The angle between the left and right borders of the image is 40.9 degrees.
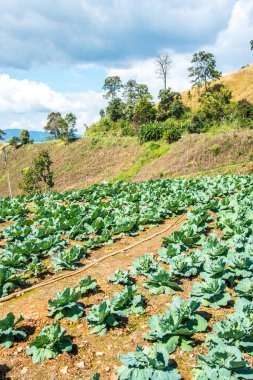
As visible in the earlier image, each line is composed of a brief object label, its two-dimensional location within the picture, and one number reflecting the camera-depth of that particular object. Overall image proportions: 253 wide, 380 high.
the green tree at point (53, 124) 86.38
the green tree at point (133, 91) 82.12
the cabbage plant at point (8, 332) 4.92
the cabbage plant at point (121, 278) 6.62
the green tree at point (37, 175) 47.44
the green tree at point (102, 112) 85.74
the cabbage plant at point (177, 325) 4.60
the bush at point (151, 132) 49.92
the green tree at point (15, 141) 79.34
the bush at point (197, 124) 45.78
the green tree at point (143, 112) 60.87
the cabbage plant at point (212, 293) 5.59
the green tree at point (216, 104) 52.12
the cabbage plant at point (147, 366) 3.79
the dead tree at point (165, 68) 74.69
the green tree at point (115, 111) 71.19
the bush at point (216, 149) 36.56
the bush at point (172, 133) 45.84
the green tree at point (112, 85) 83.81
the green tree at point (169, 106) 62.31
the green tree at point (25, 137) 78.19
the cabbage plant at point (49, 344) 4.61
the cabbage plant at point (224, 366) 3.70
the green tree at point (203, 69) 74.88
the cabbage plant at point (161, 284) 6.17
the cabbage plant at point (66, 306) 5.51
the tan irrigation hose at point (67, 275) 6.67
